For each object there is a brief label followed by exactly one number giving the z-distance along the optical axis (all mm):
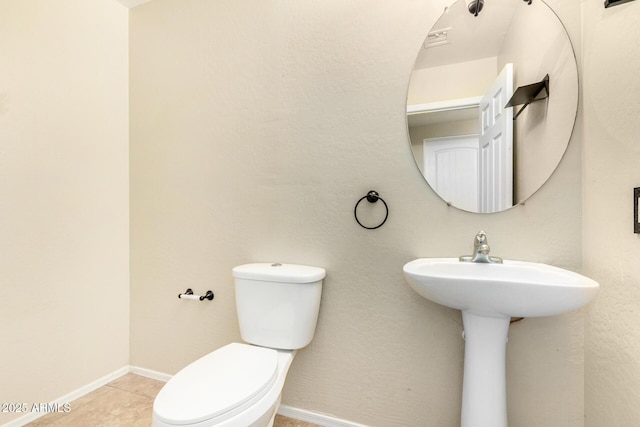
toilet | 831
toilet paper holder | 1554
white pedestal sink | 820
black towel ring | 1276
